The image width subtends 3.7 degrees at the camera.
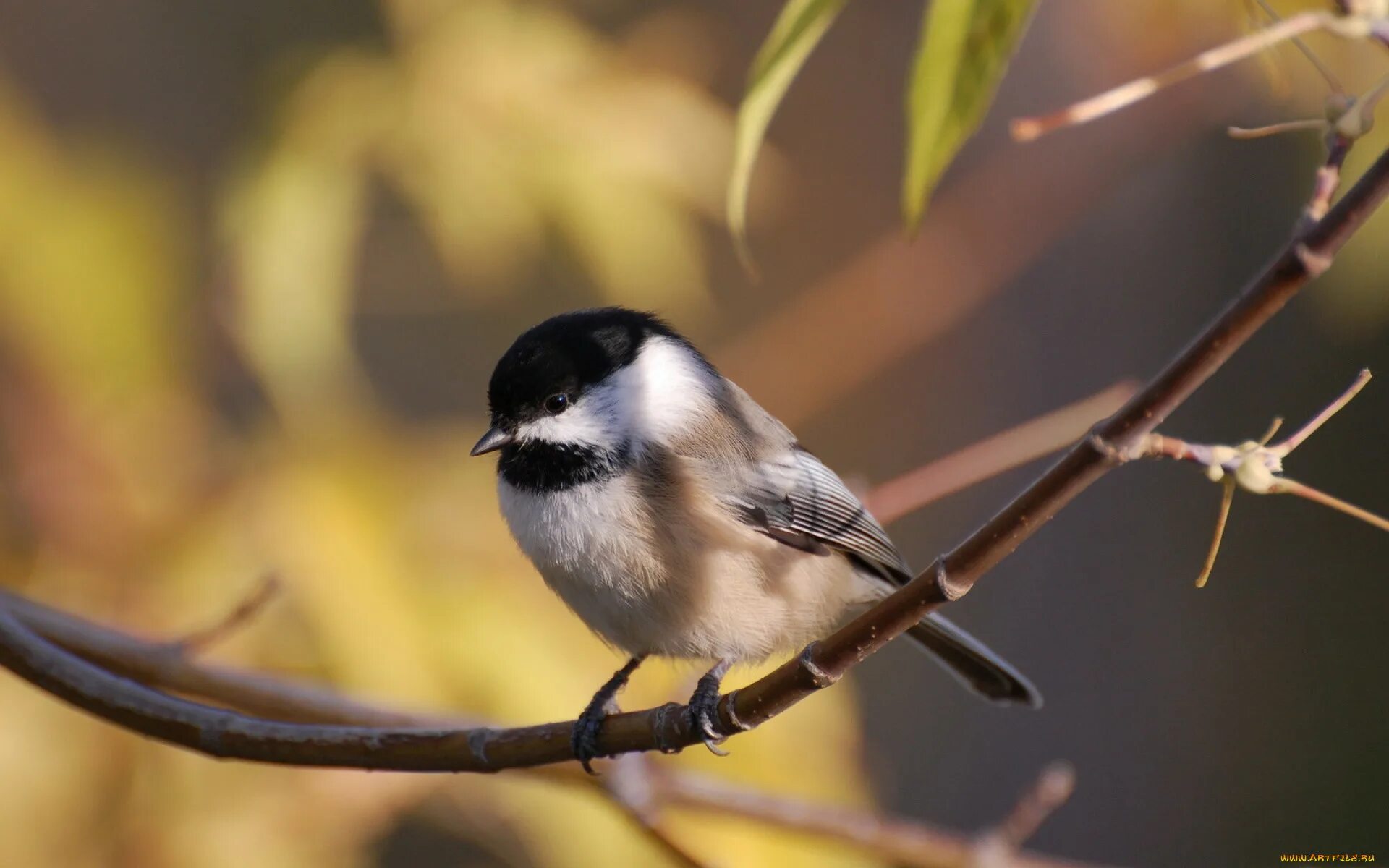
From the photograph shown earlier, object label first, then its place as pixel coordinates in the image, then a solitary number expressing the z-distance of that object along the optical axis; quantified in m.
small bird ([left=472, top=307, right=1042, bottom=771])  3.65
